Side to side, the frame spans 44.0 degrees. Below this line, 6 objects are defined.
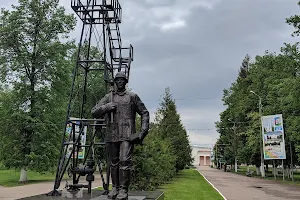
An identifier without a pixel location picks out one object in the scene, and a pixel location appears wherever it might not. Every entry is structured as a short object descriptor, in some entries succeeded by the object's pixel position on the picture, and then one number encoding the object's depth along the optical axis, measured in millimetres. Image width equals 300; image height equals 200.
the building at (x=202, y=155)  143000
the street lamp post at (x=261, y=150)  41906
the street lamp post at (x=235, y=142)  59022
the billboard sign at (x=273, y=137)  32375
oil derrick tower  9440
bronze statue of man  6902
